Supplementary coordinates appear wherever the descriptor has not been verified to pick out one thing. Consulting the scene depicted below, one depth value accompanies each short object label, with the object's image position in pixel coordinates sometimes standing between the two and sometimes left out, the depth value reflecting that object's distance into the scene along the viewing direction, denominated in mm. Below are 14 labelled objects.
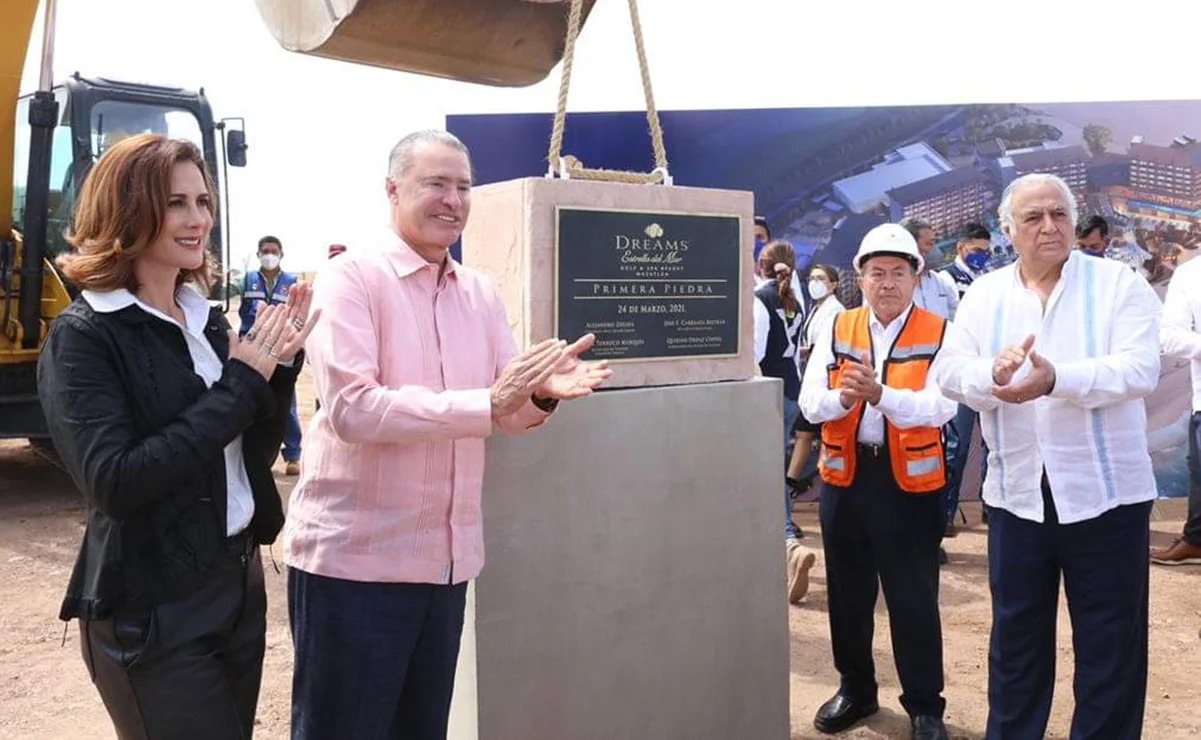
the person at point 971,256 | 7125
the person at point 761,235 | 7488
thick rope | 2695
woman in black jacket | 1807
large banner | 7758
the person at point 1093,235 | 6883
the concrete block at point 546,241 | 2705
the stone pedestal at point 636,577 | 2660
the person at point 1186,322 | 5047
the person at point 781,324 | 6457
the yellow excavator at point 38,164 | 7305
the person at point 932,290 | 6402
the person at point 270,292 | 8781
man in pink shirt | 2064
